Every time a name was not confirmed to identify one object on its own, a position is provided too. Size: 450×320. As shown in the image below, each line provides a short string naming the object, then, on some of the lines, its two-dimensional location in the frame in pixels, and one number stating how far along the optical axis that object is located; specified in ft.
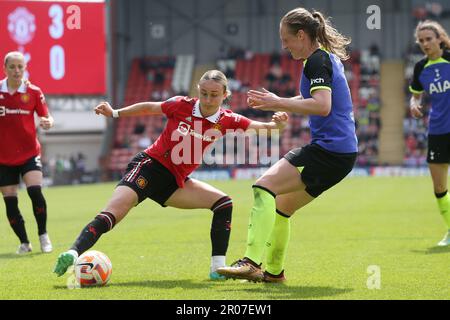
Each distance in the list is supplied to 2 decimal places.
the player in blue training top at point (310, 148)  43.80
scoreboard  180.04
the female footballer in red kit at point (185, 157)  47.62
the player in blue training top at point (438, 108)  66.08
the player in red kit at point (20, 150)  65.51
